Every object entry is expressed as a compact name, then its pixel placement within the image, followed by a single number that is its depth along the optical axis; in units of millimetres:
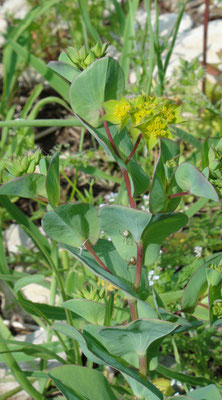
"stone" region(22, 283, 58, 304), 1575
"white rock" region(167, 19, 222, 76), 2273
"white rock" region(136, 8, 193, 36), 2488
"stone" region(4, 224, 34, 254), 1758
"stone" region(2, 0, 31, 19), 2557
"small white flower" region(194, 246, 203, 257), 1175
